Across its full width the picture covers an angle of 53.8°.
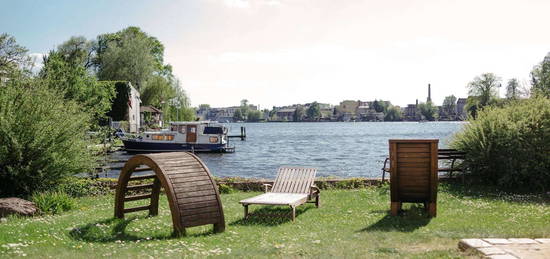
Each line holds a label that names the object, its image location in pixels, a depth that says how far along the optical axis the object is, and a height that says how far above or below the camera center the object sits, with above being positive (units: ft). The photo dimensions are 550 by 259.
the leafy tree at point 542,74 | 201.46 +18.37
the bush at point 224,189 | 48.60 -6.33
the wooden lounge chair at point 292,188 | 35.42 -5.11
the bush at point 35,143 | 40.91 -1.90
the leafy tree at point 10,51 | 125.39 +15.91
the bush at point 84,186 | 45.34 -6.03
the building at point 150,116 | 212.17 +1.04
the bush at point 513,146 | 44.70 -2.28
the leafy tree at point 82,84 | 121.08 +8.63
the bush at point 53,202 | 37.19 -5.93
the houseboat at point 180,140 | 146.82 -5.89
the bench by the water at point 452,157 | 49.78 -3.56
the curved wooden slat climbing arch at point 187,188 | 27.71 -3.69
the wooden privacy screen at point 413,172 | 32.42 -3.23
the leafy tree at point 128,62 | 200.95 +20.99
